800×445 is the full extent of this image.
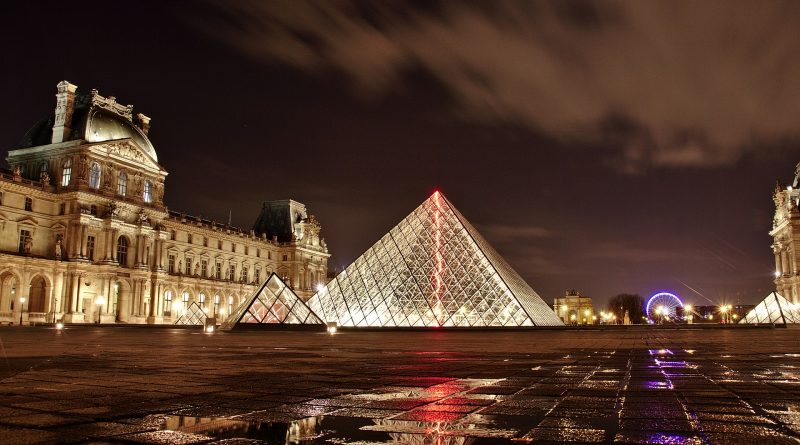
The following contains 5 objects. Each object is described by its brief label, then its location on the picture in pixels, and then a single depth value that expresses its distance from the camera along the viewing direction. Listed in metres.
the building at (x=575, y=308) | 180.00
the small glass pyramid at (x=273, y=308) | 32.41
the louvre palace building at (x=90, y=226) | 50.25
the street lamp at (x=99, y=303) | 53.10
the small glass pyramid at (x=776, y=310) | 44.62
